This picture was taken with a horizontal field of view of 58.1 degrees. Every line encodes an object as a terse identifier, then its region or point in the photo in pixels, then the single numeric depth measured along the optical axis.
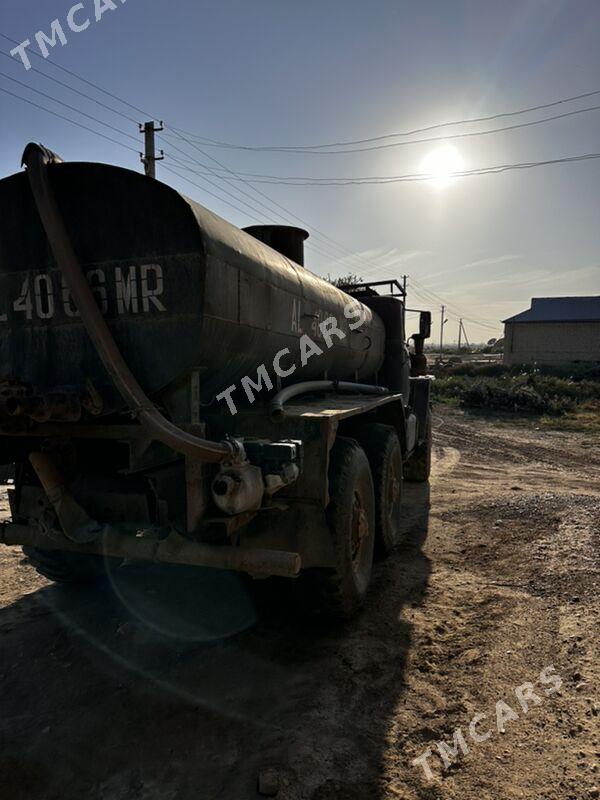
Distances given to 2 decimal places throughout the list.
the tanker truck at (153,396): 2.85
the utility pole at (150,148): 15.22
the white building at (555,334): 34.91
